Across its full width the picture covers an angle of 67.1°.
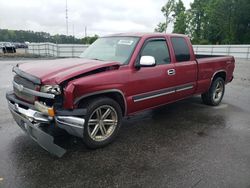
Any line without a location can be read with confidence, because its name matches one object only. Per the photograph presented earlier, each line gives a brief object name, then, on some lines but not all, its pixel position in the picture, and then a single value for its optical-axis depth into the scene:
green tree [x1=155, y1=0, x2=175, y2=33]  50.26
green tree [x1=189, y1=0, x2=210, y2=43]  47.71
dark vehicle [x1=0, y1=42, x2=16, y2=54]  22.63
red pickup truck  2.65
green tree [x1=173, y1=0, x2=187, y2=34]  47.02
